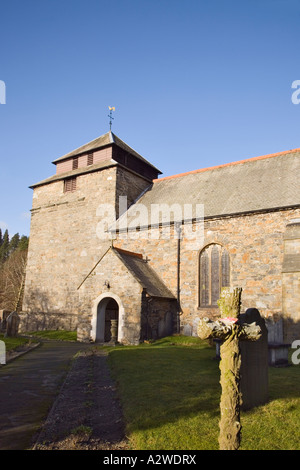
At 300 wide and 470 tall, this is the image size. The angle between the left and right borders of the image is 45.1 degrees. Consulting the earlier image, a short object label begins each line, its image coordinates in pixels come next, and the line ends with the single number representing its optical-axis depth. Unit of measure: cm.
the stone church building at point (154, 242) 1722
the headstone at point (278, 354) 1092
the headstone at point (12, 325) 1827
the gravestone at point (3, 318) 2179
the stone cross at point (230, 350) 409
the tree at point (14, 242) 7538
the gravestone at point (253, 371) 673
